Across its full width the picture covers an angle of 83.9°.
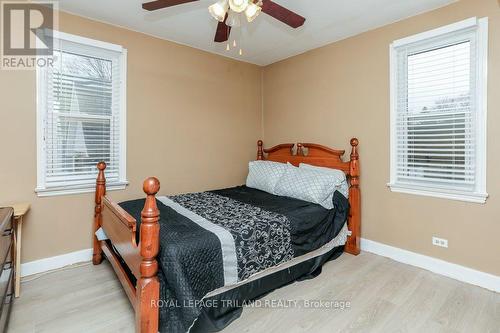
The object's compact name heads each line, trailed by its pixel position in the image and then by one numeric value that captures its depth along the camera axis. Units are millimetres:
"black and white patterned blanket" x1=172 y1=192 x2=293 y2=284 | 1999
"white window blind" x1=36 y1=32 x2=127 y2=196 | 2629
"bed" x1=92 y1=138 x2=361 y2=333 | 1605
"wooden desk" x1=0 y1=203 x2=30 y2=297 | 2210
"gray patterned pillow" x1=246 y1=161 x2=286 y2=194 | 3379
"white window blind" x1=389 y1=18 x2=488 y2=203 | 2377
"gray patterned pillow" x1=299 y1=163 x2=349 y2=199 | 2982
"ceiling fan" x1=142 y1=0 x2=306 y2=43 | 1730
